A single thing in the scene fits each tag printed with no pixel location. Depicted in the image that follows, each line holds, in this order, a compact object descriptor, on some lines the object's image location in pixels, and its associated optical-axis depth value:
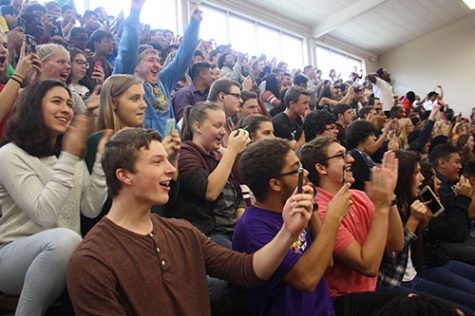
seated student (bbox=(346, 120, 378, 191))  3.01
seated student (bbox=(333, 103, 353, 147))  4.11
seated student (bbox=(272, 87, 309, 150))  3.50
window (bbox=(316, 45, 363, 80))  11.72
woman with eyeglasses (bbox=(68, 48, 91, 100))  2.79
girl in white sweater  1.11
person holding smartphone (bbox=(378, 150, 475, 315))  1.87
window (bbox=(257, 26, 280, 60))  9.91
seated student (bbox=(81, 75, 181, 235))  1.77
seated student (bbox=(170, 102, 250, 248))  1.72
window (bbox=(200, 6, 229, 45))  8.47
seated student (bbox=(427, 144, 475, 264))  2.43
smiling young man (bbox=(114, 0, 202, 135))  2.41
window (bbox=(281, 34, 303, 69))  10.72
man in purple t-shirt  1.19
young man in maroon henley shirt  0.92
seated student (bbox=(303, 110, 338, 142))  3.03
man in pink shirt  1.46
